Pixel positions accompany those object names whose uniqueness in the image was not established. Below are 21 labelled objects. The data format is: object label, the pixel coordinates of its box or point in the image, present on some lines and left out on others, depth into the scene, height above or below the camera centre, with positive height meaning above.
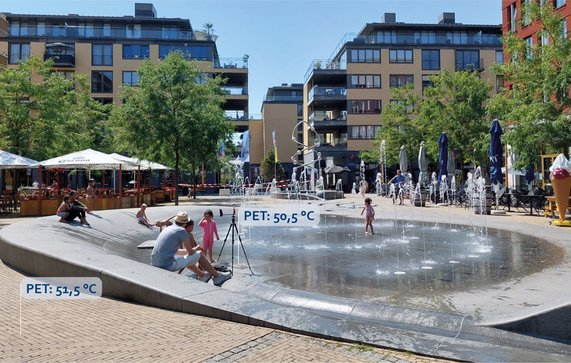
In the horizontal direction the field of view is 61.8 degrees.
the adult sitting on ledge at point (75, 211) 13.96 -0.63
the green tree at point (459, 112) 34.28 +5.49
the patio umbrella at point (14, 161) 21.33 +1.33
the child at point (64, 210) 13.73 -0.58
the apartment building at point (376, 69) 57.12 +14.33
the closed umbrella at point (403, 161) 33.25 +1.87
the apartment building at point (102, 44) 53.53 +16.93
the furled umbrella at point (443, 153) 28.69 +2.06
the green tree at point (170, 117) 29.70 +4.61
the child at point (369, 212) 14.45 -0.75
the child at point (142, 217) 17.05 -0.99
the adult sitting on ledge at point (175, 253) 7.86 -1.09
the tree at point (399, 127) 44.44 +5.83
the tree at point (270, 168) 62.88 +2.69
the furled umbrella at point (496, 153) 21.86 +1.55
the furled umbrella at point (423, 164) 30.83 +1.51
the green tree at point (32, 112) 26.94 +4.51
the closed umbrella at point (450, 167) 29.59 +1.25
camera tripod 9.40 -0.76
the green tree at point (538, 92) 18.89 +4.04
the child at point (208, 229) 9.99 -0.84
